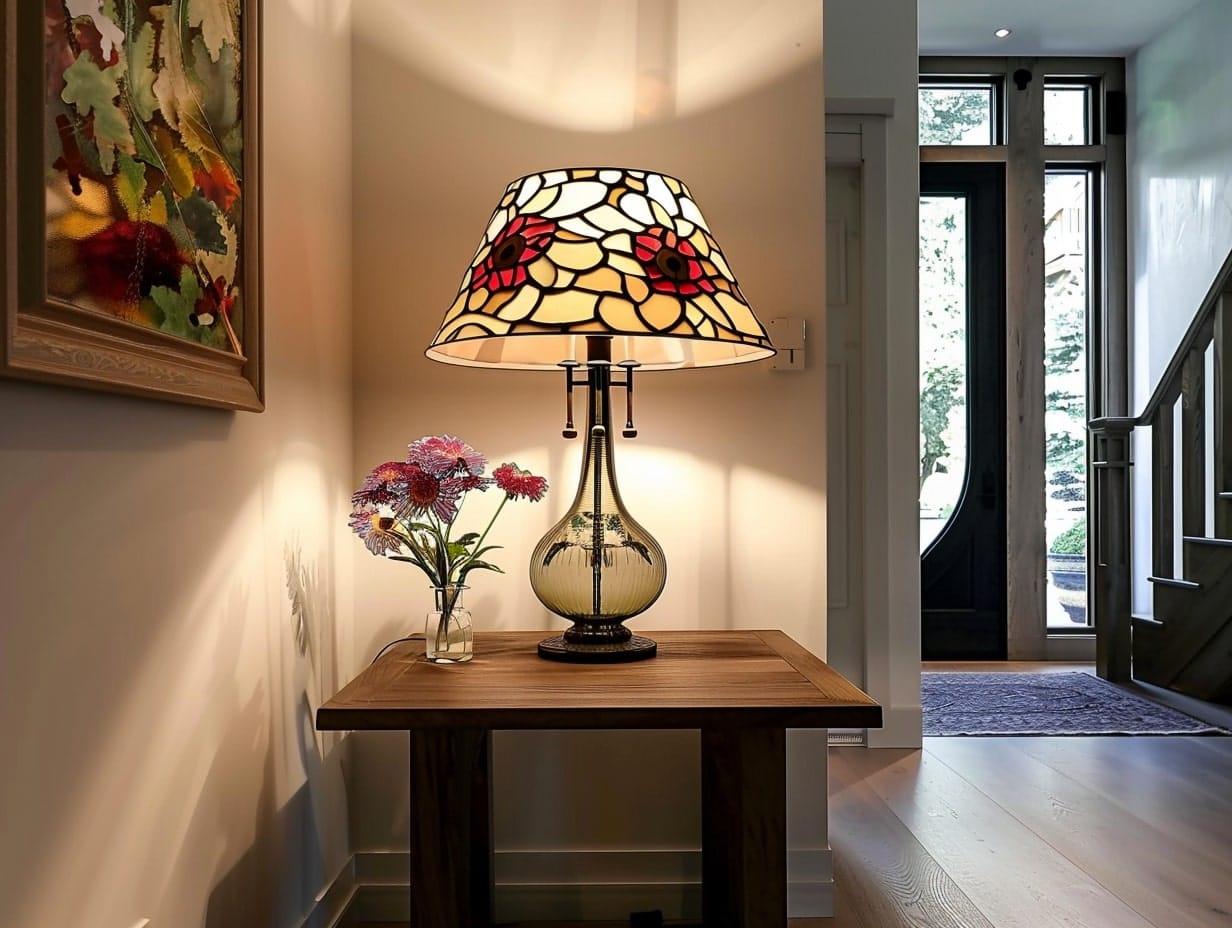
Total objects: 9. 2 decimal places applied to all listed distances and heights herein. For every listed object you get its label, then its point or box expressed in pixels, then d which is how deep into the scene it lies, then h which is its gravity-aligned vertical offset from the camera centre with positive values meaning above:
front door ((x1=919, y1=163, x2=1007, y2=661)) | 4.81 +0.30
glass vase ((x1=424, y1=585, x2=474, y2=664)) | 1.48 -0.25
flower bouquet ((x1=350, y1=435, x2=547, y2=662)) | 1.45 -0.06
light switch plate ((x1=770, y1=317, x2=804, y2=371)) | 1.87 +0.22
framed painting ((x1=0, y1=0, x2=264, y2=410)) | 0.81 +0.26
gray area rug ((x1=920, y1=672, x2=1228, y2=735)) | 3.44 -0.91
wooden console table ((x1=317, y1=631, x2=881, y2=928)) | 1.19 -0.30
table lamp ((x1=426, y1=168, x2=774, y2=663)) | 1.32 +0.20
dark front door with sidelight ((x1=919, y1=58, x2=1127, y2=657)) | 4.84 +0.79
